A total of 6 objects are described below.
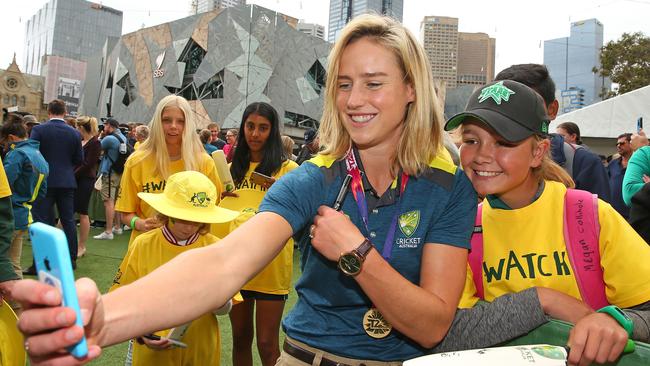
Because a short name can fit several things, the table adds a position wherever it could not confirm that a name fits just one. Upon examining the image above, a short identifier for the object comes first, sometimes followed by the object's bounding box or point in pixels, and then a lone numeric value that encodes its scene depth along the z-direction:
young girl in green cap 1.59
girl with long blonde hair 3.69
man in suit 6.87
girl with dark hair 3.54
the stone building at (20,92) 97.12
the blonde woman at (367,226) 1.36
